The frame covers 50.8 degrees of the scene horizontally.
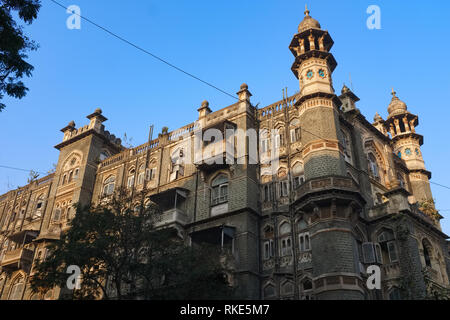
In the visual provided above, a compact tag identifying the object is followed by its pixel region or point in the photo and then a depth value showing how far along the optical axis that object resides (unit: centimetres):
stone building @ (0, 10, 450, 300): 2392
